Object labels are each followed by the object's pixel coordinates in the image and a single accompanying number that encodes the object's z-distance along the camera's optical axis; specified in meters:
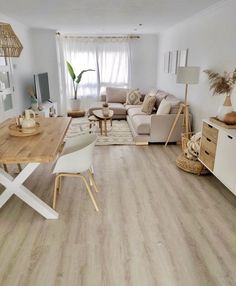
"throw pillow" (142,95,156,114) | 5.64
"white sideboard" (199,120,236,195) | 2.61
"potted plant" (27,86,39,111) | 5.52
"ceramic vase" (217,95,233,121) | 3.00
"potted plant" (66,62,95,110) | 7.12
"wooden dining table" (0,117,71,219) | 2.05
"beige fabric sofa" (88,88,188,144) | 4.60
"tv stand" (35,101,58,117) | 5.55
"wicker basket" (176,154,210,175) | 3.44
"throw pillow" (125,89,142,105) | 6.69
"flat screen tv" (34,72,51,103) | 5.62
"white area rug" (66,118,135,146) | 4.88
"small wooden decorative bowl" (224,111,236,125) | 2.88
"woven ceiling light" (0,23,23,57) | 2.03
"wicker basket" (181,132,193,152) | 3.81
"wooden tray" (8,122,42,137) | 2.55
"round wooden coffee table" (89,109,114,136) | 5.21
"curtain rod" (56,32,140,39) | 7.18
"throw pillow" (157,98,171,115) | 4.68
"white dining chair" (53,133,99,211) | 2.40
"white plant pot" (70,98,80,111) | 7.36
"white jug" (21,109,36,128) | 2.62
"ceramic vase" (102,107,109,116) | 5.28
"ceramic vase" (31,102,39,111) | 5.51
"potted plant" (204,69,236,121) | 3.03
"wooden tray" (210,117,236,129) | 2.81
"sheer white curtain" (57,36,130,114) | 7.22
